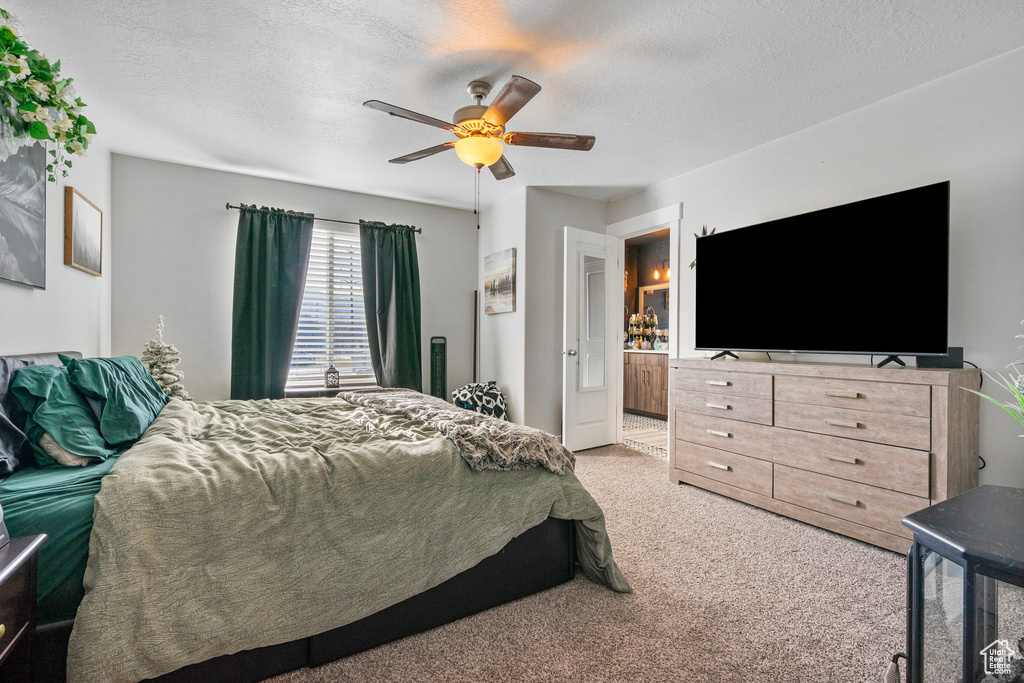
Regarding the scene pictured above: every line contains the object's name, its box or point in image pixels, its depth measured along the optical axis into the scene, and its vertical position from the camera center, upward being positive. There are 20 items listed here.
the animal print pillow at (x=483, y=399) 4.55 -0.59
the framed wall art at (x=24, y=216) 2.05 +0.56
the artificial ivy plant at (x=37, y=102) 1.38 +0.78
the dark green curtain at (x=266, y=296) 3.99 +0.36
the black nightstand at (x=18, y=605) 0.96 -0.58
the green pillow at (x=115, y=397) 1.89 -0.27
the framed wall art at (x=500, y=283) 4.60 +0.57
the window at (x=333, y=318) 4.40 +0.19
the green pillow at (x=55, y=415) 1.68 -0.30
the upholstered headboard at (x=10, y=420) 1.53 -0.30
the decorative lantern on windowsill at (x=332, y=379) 4.38 -0.38
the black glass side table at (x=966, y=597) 0.92 -0.52
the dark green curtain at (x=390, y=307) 4.61 +0.31
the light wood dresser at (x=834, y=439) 2.22 -0.53
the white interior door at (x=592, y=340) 4.30 +0.00
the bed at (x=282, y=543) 1.26 -0.66
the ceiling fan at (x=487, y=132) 2.26 +1.08
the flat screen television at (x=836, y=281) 2.38 +0.36
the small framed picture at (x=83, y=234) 2.78 +0.65
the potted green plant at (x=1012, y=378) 2.24 -0.17
